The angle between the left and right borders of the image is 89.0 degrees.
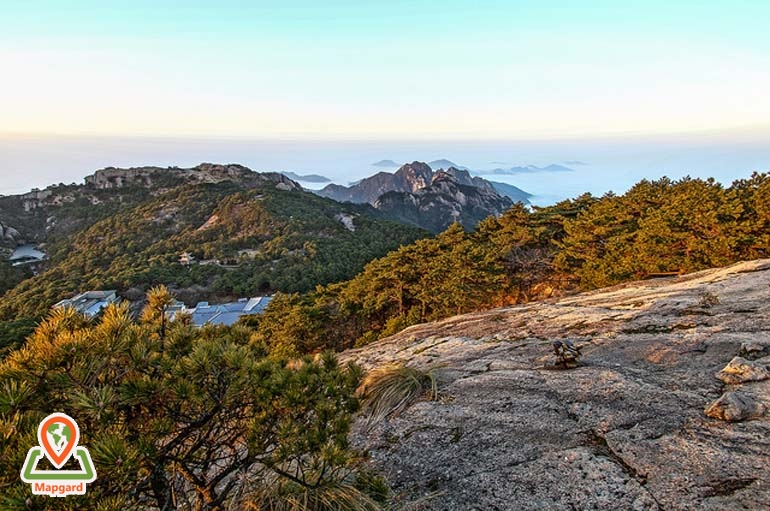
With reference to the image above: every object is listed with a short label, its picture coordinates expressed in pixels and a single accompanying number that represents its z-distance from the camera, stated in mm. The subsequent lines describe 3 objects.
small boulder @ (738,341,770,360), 3809
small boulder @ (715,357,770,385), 3293
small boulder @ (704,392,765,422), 2807
